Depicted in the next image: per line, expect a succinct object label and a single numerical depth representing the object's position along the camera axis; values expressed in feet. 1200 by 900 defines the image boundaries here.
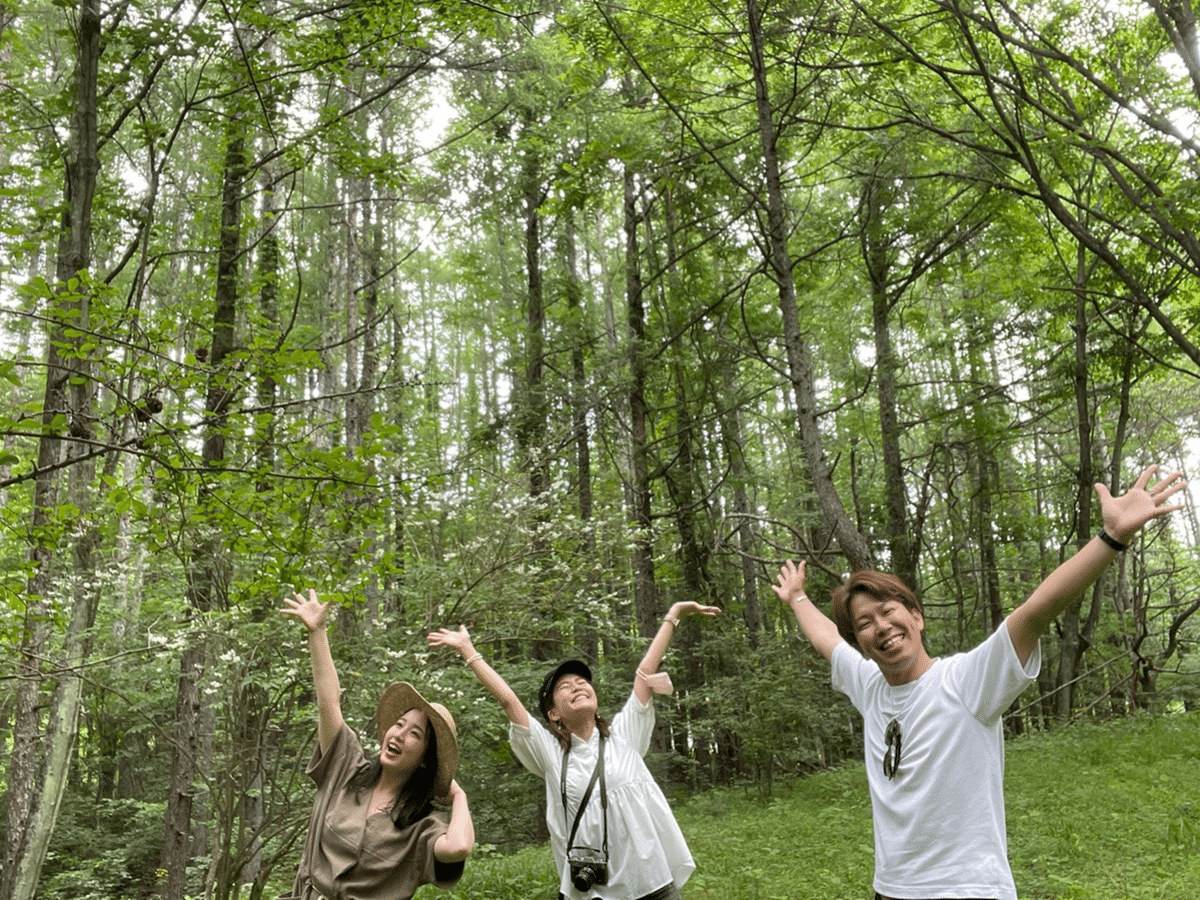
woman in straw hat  9.64
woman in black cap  11.60
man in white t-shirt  7.22
